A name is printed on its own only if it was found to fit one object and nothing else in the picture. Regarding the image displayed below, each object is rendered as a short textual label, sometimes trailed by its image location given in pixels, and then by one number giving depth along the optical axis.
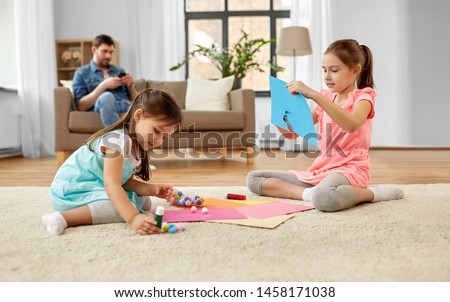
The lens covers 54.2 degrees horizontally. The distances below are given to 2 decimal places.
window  4.87
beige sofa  2.95
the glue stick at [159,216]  1.03
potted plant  4.25
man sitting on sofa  2.76
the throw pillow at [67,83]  3.52
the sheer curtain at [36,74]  4.05
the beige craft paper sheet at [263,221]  1.09
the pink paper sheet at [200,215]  1.19
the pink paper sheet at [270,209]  1.25
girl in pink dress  1.35
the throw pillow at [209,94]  3.46
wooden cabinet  4.48
